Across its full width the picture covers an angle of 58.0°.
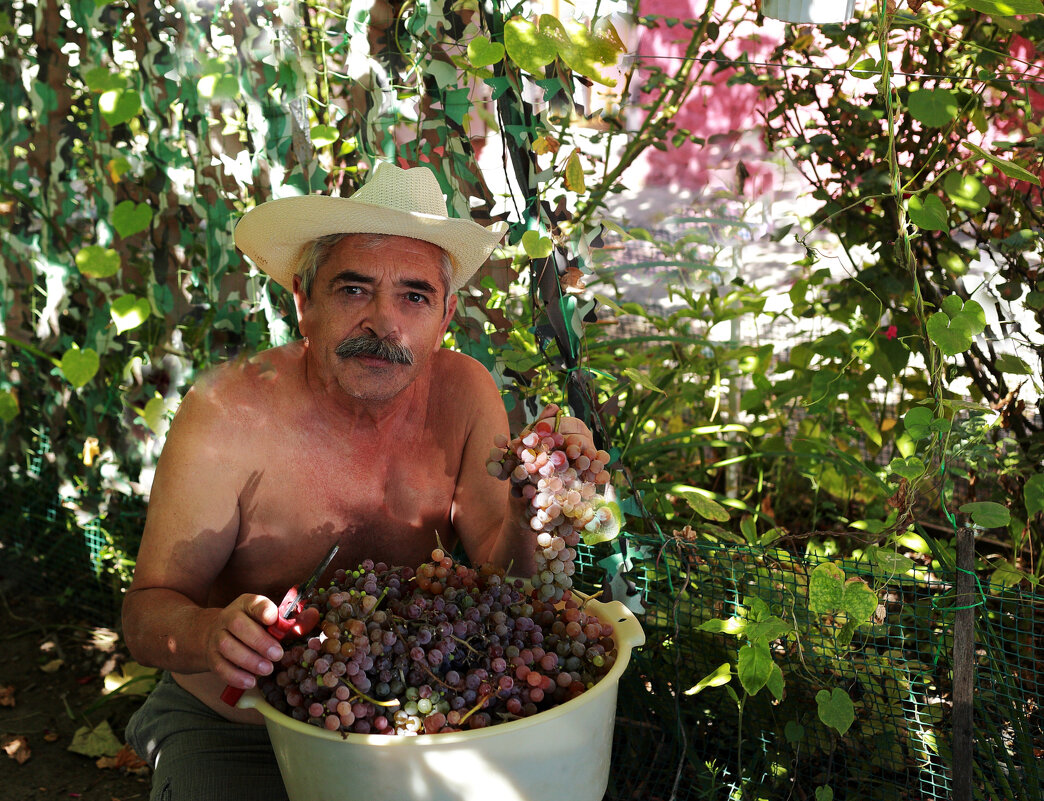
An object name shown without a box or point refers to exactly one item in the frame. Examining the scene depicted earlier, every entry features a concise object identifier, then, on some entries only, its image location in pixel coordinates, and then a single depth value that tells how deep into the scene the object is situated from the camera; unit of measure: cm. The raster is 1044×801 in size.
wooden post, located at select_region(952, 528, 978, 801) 173
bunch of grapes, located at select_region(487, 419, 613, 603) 142
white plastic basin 118
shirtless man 163
